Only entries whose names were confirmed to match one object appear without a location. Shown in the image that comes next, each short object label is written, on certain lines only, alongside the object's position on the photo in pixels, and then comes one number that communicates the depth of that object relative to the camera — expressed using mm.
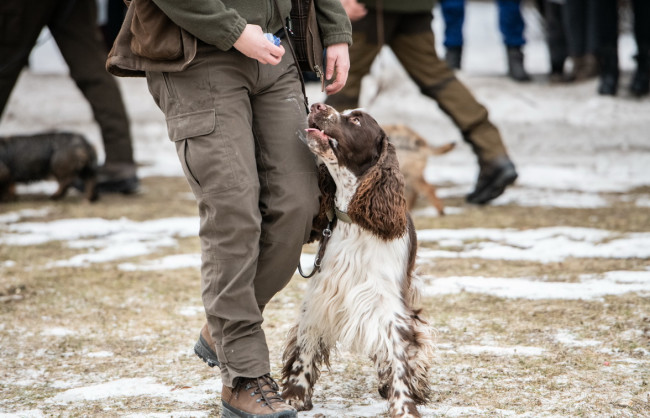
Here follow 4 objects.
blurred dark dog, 15187
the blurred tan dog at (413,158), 13414
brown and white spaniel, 6105
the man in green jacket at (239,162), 5777
